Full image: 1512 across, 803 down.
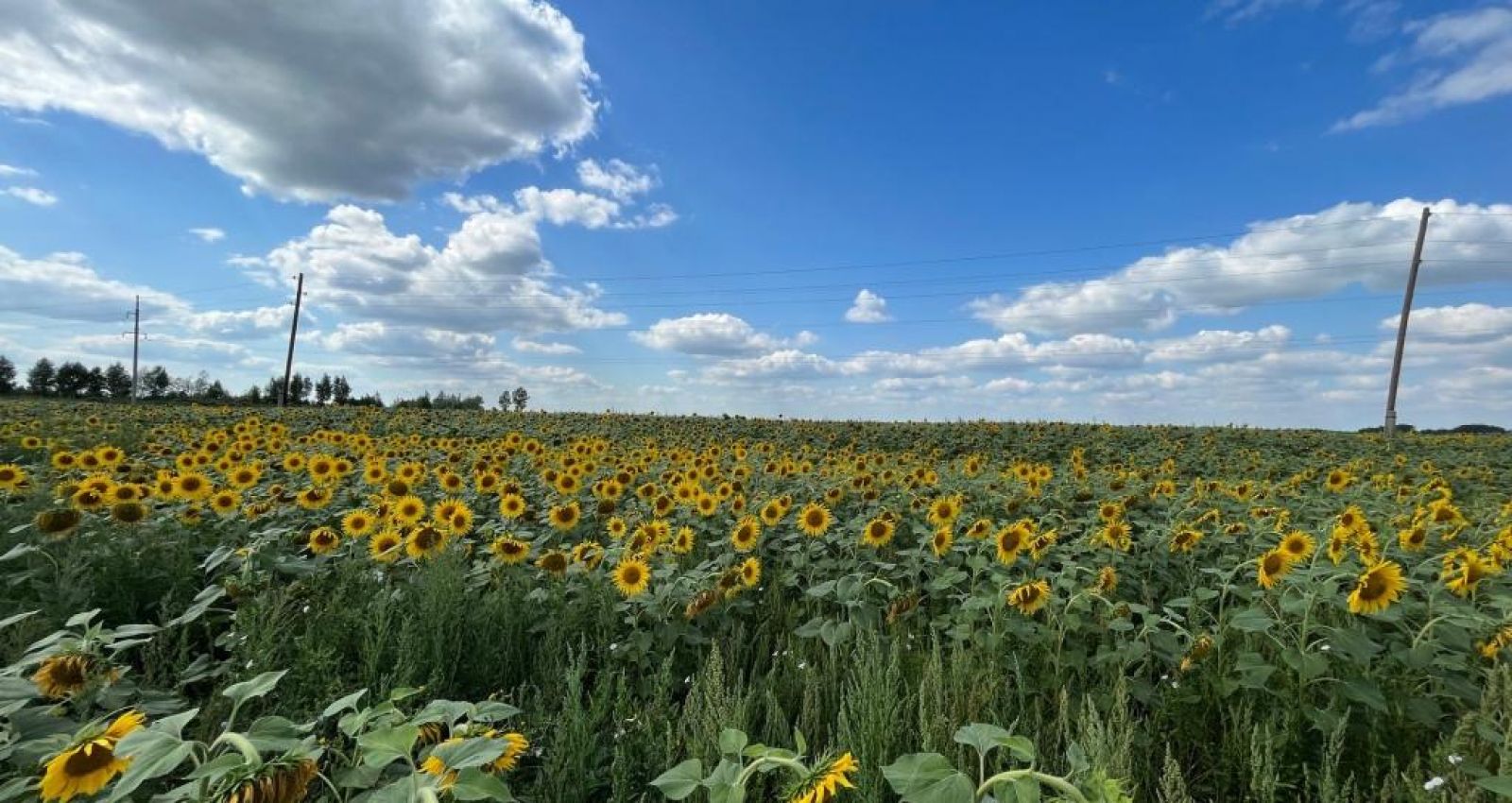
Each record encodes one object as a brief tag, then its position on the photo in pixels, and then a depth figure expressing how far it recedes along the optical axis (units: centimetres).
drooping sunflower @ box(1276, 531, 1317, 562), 376
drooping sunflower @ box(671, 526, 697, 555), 473
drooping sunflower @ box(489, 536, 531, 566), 440
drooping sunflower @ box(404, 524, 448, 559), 419
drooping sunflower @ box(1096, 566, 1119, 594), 372
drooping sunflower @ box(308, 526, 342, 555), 418
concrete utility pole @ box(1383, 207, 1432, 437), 2924
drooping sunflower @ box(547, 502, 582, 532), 519
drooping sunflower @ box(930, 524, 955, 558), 443
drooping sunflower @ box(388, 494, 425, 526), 476
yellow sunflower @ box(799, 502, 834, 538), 518
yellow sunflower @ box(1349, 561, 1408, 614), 298
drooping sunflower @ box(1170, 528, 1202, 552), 431
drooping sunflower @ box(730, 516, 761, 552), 495
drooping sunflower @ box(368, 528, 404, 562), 432
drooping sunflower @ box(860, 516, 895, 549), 474
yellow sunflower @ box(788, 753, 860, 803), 142
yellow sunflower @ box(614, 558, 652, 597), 390
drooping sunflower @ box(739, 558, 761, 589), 417
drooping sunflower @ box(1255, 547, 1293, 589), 335
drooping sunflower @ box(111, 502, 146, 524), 414
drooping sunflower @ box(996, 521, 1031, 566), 420
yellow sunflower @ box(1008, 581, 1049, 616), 332
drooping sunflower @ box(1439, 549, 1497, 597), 332
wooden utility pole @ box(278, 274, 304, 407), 4252
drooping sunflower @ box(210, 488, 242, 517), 494
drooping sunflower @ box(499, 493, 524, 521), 529
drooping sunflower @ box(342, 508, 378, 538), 466
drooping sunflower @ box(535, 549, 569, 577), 414
